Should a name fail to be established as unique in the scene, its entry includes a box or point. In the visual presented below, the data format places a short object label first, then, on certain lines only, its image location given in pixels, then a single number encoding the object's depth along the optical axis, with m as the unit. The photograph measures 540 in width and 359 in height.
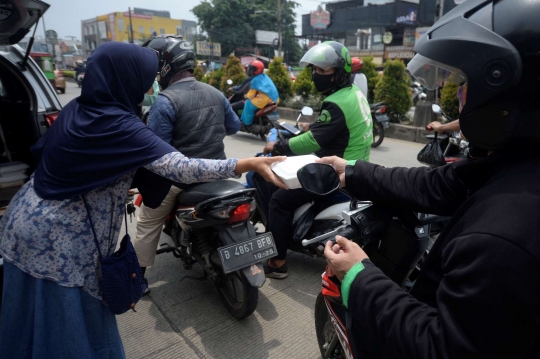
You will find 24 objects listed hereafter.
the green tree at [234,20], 47.99
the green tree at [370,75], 10.77
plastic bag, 4.14
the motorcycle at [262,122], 8.36
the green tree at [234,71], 13.16
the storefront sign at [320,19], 49.12
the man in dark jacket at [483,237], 0.86
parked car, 2.89
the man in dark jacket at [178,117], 2.79
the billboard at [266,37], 46.84
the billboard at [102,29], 67.54
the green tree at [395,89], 9.66
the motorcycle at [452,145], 4.01
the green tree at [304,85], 12.53
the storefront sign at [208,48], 43.34
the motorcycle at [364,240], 1.54
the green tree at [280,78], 13.12
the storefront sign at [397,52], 34.81
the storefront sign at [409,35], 39.58
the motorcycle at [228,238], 2.54
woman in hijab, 1.58
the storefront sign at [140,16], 69.06
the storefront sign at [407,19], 40.88
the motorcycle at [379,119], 8.04
